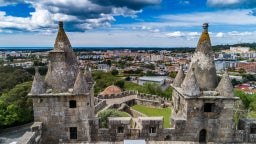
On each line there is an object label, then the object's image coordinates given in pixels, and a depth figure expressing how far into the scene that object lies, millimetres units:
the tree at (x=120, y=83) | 70050
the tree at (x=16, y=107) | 36962
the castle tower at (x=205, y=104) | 12969
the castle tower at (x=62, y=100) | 13055
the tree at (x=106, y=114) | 23344
